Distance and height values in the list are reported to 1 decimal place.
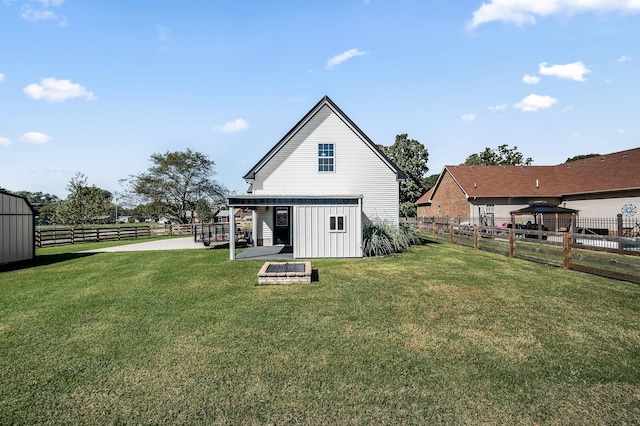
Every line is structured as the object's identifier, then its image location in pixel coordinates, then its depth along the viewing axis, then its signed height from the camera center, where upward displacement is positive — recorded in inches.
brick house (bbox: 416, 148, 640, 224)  917.8 +96.2
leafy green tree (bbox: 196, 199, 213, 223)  1605.6 +31.1
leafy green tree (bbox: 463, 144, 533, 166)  2094.0 +392.6
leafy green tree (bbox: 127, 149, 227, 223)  1588.3 +172.6
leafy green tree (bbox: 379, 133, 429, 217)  1838.1 +301.7
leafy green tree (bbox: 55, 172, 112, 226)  1434.5 +50.2
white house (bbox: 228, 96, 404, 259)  715.4 +113.4
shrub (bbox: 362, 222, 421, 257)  599.2 -47.0
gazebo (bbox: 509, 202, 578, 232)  878.2 +1.6
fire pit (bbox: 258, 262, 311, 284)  376.2 -72.4
